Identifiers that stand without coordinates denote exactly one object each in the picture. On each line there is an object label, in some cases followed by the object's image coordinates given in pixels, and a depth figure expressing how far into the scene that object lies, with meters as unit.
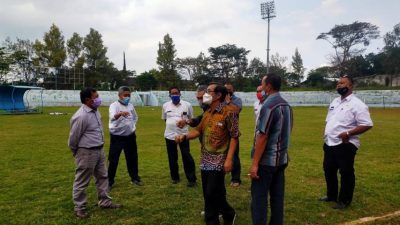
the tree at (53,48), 59.54
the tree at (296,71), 81.44
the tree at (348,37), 69.62
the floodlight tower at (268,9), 52.12
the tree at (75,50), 64.19
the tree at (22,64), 53.41
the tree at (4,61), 45.31
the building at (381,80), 70.75
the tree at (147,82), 73.50
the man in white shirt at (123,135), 7.23
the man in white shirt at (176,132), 7.33
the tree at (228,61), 74.12
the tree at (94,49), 66.56
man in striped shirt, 4.23
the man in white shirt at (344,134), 5.73
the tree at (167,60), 68.84
